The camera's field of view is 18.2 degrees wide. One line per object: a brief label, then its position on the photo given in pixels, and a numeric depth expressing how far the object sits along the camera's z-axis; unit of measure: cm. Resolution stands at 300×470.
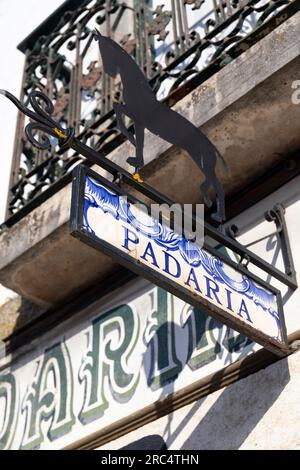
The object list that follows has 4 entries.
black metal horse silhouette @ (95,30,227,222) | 429
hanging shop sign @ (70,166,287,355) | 369
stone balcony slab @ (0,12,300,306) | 459
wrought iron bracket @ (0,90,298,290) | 378
